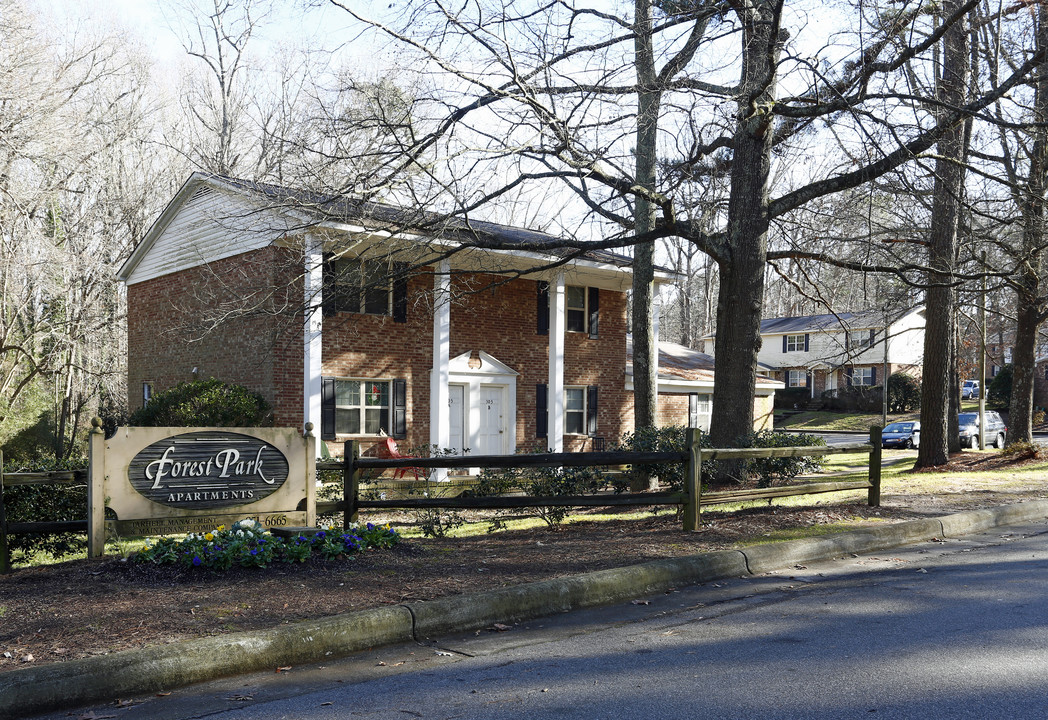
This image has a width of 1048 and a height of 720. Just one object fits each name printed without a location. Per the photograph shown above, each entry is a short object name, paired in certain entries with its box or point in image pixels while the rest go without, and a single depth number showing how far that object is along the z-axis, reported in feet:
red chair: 59.72
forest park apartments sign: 24.61
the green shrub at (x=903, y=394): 162.20
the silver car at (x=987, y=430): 105.81
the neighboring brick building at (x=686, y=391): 85.51
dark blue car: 114.21
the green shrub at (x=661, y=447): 39.96
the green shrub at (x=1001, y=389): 158.68
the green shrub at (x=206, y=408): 55.83
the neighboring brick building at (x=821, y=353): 170.71
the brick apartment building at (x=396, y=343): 58.39
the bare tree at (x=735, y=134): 33.86
